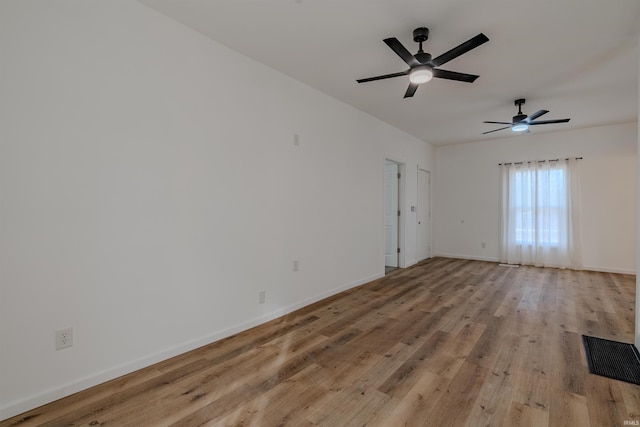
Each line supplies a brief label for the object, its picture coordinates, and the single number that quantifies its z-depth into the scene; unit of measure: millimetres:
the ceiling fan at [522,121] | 4262
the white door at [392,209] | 6152
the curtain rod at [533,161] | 5974
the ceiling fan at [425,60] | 2342
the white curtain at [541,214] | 5961
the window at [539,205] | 6102
